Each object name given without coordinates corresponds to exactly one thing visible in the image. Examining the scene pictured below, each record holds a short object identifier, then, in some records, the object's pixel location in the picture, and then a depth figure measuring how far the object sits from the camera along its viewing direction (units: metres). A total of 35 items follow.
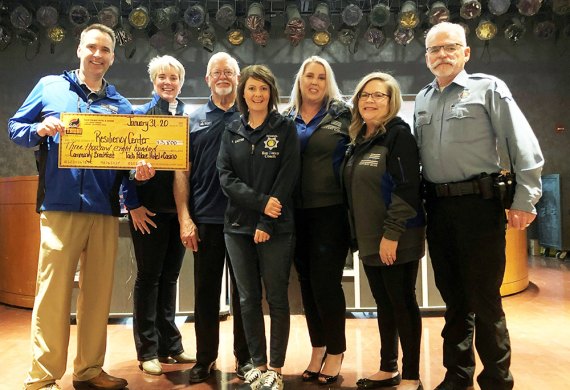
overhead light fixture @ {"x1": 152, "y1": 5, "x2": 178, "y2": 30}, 6.16
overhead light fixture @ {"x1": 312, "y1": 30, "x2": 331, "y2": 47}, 6.53
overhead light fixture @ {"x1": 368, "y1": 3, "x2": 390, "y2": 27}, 6.18
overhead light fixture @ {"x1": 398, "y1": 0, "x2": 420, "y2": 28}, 6.16
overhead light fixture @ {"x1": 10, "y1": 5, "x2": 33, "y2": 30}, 6.02
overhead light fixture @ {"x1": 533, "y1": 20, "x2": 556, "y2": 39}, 6.54
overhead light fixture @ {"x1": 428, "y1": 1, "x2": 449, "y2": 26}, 6.08
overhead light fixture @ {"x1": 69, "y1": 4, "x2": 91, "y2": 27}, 6.09
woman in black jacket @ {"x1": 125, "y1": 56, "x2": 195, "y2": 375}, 2.47
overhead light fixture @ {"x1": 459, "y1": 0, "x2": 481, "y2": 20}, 6.01
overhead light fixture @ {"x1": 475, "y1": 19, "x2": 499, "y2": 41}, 6.39
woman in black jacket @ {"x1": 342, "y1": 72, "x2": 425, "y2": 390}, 2.06
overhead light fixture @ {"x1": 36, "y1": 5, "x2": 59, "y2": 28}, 6.06
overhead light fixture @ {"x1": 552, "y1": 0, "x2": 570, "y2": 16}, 6.09
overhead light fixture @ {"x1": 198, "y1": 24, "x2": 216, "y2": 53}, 6.44
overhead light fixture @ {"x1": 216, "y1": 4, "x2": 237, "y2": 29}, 6.17
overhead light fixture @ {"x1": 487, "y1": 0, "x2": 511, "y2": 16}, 6.00
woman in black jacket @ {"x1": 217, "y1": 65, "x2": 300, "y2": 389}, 2.09
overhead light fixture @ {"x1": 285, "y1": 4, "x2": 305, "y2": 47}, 6.32
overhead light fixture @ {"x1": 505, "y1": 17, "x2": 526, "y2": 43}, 6.36
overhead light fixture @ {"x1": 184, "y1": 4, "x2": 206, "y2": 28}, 6.15
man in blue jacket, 2.10
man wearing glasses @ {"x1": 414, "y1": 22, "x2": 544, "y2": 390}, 1.95
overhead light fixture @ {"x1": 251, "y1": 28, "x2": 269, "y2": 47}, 6.38
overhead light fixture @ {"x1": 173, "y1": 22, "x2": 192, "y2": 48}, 6.40
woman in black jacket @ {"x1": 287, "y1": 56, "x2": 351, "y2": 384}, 2.23
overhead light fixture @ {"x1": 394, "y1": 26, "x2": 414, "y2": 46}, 6.40
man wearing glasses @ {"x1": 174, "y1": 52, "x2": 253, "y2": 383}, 2.34
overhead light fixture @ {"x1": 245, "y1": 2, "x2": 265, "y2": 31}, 6.16
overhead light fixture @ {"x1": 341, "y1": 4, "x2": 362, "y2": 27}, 6.23
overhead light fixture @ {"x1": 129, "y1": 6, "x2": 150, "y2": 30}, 6.16
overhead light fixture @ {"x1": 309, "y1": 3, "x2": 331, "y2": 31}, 6.25
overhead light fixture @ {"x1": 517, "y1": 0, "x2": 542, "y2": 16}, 5.87
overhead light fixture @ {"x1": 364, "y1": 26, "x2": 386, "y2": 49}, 6.44
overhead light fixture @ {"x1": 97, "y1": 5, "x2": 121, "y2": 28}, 6.01
